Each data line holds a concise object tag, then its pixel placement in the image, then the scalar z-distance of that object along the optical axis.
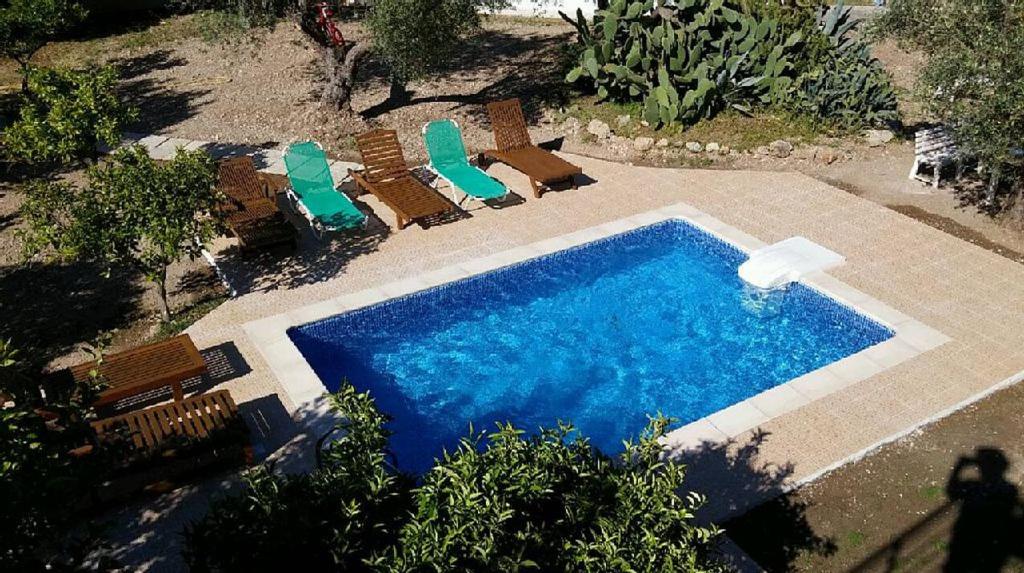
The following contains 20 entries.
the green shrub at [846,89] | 16.12
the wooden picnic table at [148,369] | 8.82
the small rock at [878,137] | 16.16
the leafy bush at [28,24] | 16.44
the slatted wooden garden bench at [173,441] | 7.84
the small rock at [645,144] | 16.41
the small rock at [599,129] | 16.95
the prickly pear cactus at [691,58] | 16.53
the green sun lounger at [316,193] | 13.02
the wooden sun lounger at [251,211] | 12.31
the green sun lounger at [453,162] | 14.16
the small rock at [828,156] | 15.65
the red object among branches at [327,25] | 16.78
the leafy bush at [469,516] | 4.96
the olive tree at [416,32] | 14.76
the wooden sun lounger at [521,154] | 14.56
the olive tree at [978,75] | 11.37
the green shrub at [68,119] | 12.93
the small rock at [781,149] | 15.84
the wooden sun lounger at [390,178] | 13.60
